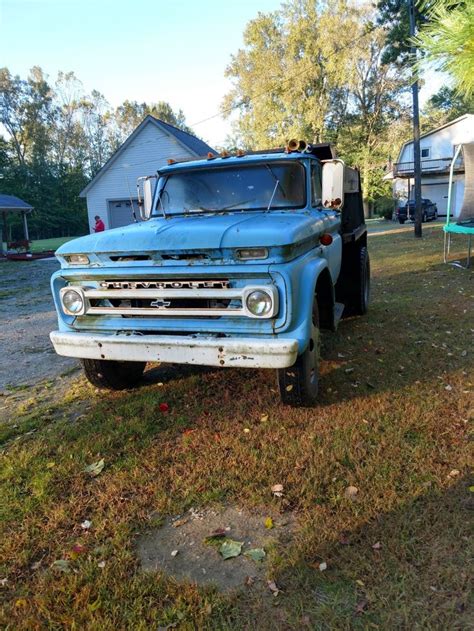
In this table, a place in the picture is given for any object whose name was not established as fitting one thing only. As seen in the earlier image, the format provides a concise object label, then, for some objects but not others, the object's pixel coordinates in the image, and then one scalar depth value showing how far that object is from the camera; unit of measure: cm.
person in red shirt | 1780
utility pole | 1727
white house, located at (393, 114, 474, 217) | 3334
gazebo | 2577
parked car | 3015
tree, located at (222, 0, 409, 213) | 3297
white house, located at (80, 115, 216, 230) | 2511
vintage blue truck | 326
